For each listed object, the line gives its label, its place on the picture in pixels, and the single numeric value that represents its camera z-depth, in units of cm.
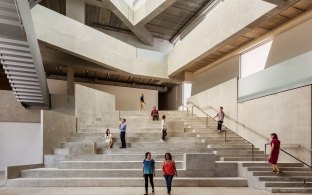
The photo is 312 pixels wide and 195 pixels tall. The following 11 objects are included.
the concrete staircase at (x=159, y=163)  818
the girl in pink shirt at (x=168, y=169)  705
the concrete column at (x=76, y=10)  1585
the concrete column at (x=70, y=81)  1564
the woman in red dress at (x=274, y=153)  812
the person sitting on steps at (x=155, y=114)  1428
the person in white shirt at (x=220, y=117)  1258
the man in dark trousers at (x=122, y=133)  1058
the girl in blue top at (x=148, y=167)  701
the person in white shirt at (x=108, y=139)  1070
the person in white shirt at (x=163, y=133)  1123
